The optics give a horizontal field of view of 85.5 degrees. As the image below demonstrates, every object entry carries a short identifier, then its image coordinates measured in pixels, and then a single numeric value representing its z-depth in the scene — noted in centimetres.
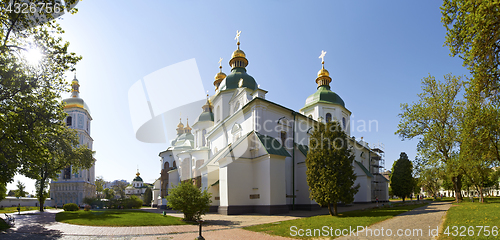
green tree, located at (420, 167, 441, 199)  2567
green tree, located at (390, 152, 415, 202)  3525
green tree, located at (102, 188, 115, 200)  7498
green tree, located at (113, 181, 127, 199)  6486
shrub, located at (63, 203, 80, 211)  2927
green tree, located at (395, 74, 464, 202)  2303
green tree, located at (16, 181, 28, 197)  4866
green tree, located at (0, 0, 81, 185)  1101
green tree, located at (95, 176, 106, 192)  7519
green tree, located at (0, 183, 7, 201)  3956
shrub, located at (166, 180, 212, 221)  1559
